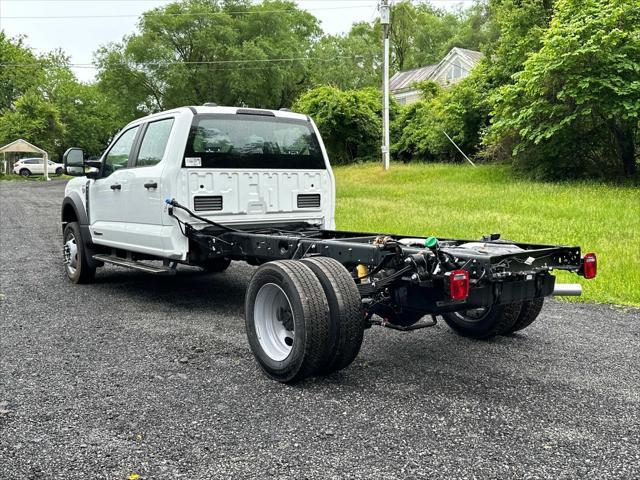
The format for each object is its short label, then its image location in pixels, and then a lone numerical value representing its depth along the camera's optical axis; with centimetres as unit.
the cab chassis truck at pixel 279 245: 418
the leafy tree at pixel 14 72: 5722
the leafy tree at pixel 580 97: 1858
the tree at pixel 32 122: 4941
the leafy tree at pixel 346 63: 5184
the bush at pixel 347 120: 3625
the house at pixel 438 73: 4756
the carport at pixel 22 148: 4162
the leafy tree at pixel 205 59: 4759
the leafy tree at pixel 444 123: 2872
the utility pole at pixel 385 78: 2623
